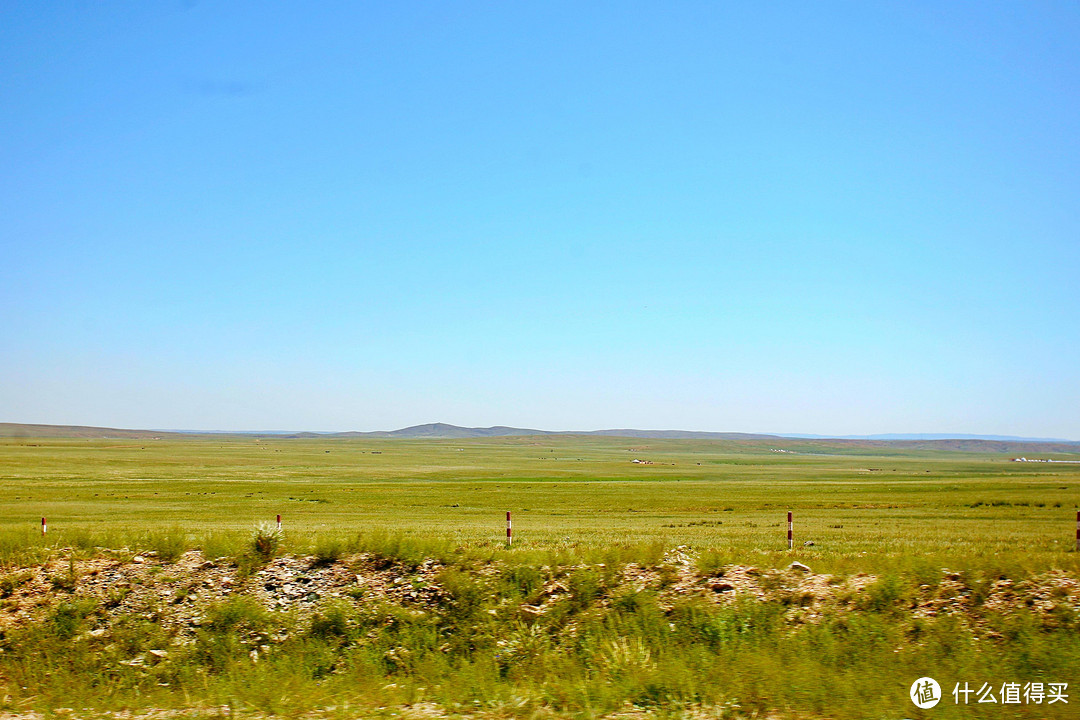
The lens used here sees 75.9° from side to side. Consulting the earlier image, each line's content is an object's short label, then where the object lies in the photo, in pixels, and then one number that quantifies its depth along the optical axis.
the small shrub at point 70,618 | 9.11
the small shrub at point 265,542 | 11.07
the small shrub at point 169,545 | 11.05
